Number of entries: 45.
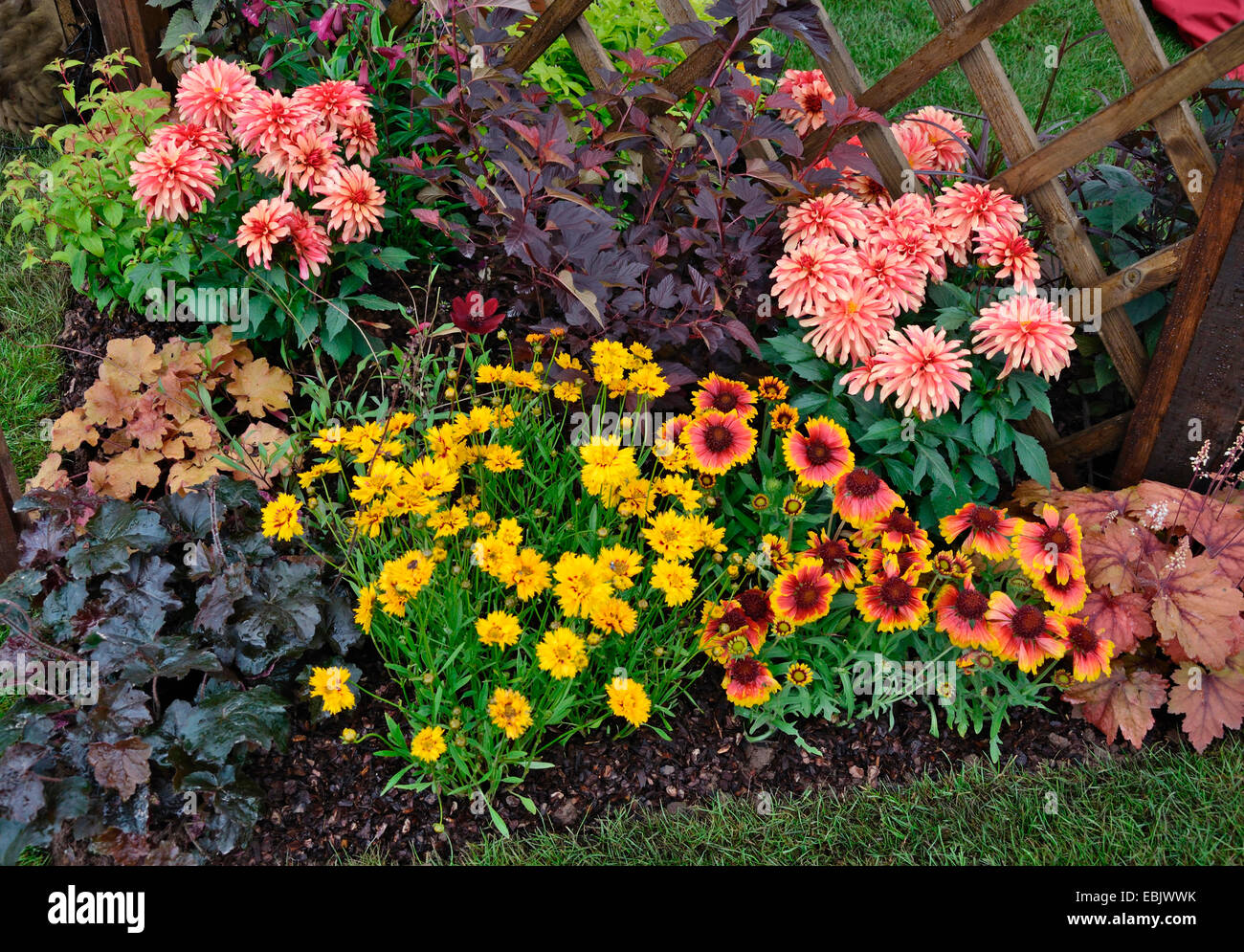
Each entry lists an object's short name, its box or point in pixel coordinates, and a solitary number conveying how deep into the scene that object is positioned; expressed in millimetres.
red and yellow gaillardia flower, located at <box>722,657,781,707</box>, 2100
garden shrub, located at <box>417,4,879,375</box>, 2336
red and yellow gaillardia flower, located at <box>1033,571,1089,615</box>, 2150
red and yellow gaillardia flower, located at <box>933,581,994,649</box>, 2123
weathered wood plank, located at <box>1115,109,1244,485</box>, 2312
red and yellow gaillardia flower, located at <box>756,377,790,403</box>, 2361
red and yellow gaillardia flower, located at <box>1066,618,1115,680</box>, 2150
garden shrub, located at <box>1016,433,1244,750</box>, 2236
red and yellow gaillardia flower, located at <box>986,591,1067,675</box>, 2084
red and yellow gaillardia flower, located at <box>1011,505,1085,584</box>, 2137
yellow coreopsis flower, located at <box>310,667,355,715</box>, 1914
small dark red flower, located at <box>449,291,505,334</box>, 2117
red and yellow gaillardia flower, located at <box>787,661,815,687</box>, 2104
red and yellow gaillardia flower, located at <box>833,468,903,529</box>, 2137
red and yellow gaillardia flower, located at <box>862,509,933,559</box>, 2127
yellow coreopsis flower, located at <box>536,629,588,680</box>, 1863
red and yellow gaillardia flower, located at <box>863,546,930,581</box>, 2135
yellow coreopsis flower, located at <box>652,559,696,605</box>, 1991
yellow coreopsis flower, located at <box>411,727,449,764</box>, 1853
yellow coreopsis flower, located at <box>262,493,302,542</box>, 1998
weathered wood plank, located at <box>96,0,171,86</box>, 3096
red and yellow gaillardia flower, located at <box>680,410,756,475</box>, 2191
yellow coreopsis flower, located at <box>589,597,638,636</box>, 1912
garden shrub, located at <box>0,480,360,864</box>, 1896
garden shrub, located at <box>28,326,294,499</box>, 2537
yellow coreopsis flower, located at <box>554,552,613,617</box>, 1866
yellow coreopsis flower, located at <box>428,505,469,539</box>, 1997
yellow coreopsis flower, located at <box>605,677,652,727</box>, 1938
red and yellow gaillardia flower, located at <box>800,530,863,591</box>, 2145
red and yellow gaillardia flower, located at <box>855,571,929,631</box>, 2100
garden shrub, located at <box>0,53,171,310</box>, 2779
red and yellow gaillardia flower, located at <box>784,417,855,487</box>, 2166
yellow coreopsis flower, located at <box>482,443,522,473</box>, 2149
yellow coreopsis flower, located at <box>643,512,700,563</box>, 2051
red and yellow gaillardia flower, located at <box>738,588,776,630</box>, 2129
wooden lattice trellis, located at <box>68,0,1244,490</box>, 2240
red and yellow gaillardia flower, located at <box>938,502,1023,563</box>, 2154
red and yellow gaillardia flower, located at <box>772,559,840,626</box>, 2094
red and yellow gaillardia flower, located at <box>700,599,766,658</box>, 2084
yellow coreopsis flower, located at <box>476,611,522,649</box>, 1882
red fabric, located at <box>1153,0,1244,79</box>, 4793
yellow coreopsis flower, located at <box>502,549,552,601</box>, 1894
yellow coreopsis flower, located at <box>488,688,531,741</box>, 1852
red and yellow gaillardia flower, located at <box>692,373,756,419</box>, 2316
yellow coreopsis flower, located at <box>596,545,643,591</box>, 1940
